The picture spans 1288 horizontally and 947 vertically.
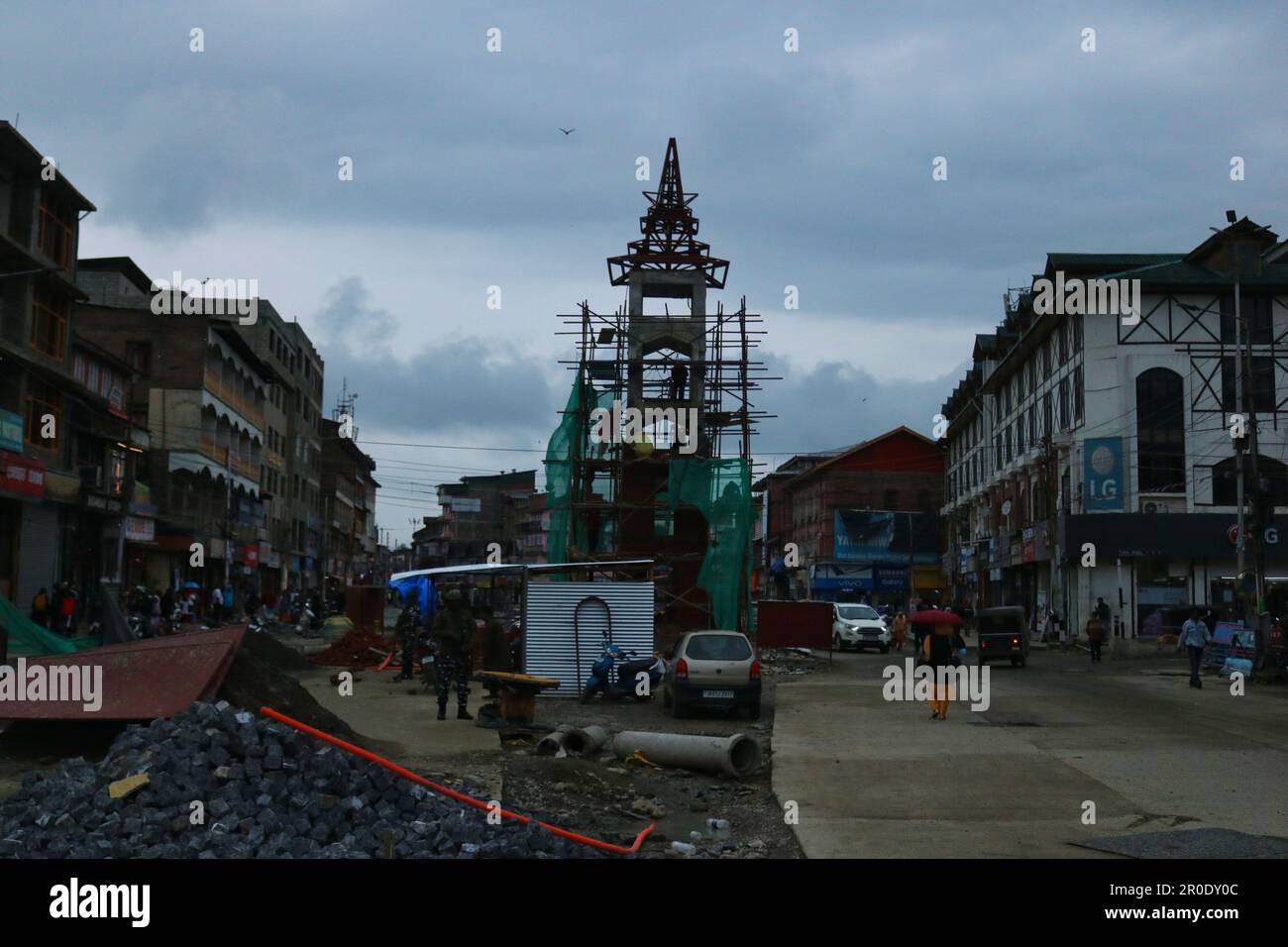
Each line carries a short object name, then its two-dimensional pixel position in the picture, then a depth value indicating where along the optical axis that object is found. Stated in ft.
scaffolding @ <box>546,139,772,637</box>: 106.83
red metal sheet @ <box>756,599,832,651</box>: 114.62
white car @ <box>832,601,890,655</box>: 138.51
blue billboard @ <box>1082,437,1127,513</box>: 155.63
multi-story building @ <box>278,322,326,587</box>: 263.29
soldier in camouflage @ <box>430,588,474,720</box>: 59.77
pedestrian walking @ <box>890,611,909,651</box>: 139.44
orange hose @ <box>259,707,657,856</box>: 29.55
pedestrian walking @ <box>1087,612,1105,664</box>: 122.42
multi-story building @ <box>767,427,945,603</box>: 272.92
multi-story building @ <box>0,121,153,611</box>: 114.52
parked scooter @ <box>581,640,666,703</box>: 73.82
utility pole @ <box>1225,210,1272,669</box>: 94.63
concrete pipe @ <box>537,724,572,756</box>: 48.52
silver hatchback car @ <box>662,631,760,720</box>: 63.62
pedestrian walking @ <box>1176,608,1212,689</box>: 89.71
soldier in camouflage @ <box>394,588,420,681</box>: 88.63
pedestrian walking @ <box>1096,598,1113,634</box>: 145.18
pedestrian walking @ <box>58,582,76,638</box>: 111.14
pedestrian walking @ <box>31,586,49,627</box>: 112.06
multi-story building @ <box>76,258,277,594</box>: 175.42
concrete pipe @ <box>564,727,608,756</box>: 49.39
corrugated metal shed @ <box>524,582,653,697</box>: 76.28
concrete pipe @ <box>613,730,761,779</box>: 45.09
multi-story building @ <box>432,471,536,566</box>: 441.27
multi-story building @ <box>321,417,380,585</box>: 327.67
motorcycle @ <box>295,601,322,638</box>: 152.15
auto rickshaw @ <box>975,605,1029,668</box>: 113.80
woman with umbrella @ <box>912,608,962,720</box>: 65.92
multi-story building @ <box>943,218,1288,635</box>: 153.28
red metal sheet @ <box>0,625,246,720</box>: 42.14
